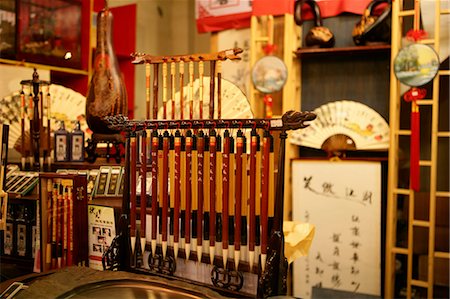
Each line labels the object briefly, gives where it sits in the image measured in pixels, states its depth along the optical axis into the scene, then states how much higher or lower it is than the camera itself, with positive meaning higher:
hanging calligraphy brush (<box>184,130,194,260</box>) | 1.58 -0.17
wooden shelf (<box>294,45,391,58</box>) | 3.11 +0.63
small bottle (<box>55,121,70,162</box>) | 2.04 -0.03
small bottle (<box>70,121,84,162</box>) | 2.05 -0.02
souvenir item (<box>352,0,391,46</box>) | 3.01 +0.76
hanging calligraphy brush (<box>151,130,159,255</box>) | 1.63 -0.16
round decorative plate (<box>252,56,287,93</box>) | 2.77 +0.41
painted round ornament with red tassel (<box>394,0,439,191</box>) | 2.61 +0.41
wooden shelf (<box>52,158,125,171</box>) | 1.94 -0.10
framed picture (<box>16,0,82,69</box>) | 1.80 +0.43
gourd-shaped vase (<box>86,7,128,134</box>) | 1.94 +0.24
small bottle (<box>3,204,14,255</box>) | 1.78 -0.35
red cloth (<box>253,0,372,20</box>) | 2.57 +0.89
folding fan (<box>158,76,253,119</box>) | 1.77 +0.16
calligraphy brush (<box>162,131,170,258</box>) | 1.61 -0.15
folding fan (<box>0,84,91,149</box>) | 1.83 +0.13
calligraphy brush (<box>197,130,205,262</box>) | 1.57 -0.15
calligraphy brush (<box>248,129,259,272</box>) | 1.49 -0.17
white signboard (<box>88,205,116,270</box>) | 1.78 -0.34
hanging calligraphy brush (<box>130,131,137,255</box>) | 1.68 -0.17
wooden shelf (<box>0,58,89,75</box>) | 1.77 +0.29
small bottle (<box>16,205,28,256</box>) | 1.80 -0.35
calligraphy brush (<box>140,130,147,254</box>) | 1.67 -0.17
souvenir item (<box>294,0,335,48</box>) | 3.22 +0.76
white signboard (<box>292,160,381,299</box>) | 3.02 -0.55
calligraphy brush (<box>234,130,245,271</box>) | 1.51 -0.18
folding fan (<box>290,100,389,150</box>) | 3.10 +0.12
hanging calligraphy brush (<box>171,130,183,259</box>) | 1.59 -0.16
